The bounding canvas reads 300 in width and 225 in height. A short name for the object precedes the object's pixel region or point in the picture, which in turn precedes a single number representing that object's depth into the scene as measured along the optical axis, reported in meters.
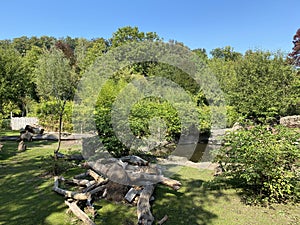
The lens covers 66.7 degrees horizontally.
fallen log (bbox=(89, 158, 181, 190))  5.04
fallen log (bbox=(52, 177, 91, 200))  4.25
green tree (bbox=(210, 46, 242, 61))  39.13
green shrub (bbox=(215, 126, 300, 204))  4.54
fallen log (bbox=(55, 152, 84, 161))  7.79
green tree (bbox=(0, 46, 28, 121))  14.25
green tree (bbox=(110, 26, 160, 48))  27.75
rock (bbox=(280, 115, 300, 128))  14.05
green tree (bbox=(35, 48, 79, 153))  22.75
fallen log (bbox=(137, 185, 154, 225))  3.80
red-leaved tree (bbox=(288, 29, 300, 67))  23.39
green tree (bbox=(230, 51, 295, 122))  13.62
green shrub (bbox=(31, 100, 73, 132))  14.55
